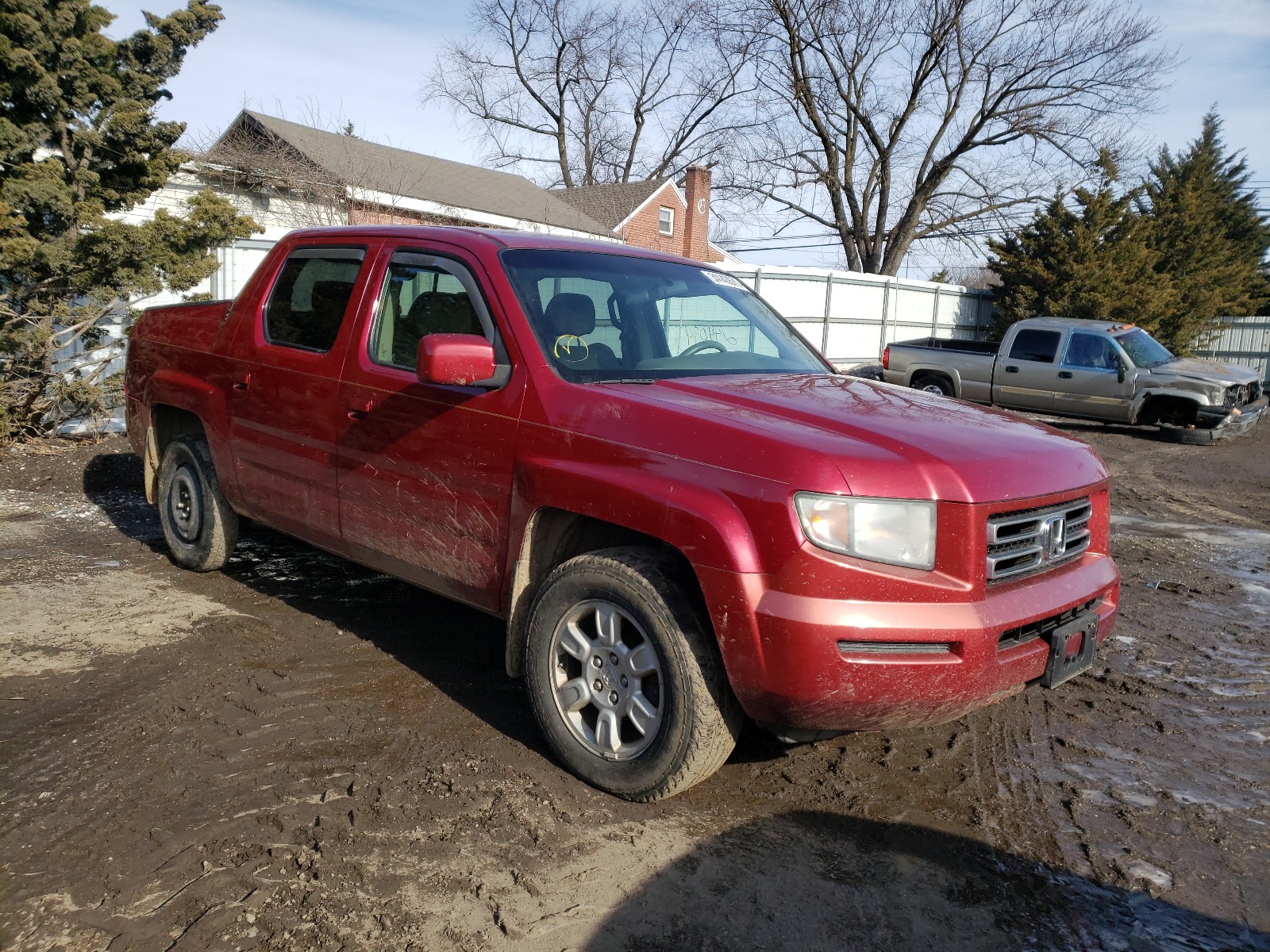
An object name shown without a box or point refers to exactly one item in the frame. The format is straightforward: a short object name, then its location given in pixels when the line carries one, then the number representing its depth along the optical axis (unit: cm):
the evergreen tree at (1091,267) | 2423
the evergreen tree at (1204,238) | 2819
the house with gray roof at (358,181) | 1869
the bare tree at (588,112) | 4397
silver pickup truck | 1444
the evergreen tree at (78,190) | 839
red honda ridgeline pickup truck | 291
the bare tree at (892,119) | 3278
